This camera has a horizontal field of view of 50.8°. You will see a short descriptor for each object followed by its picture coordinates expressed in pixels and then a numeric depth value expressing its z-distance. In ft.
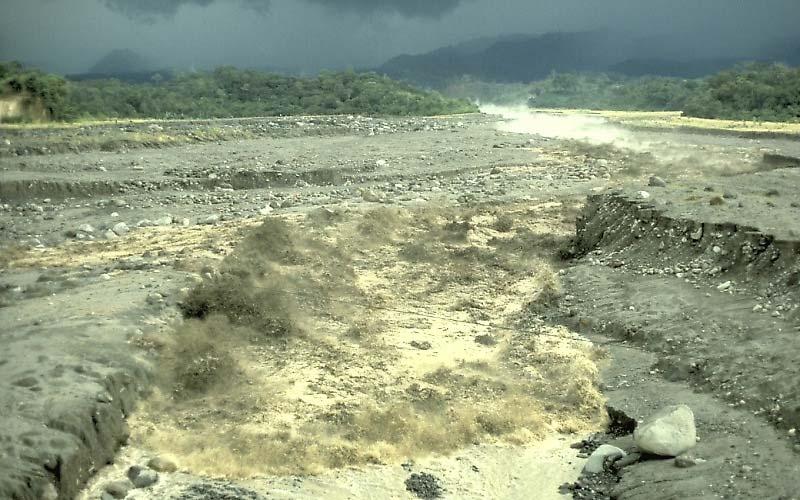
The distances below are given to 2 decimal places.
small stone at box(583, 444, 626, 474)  33.82
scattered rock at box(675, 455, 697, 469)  31.43
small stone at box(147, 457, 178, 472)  31.09
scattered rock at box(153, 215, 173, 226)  66.13
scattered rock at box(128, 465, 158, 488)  30.07
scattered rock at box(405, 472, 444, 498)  32.07
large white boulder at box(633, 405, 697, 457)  32.58
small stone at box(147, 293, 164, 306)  42.38
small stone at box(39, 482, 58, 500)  27.17
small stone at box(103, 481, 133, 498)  29.14
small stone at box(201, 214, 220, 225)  66.18
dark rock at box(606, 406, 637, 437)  37.03
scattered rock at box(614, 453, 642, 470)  33.27
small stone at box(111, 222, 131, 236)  63.05
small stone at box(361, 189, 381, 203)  77.19
